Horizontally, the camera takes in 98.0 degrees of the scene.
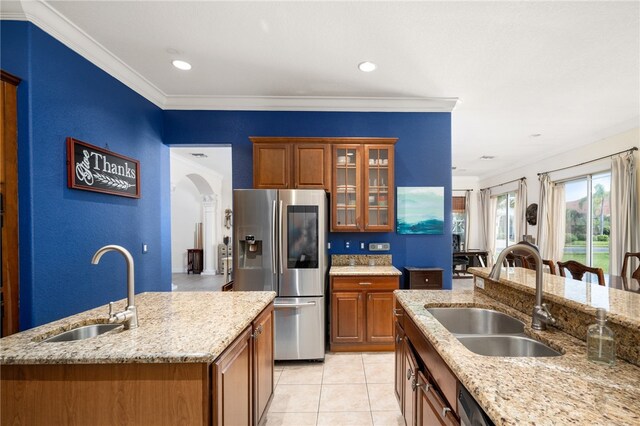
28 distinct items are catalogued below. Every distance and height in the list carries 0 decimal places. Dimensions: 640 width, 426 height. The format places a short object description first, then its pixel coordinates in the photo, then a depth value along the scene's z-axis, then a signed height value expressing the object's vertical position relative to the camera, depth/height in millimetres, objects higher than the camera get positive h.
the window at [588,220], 4652 -165
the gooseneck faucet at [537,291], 1326 -389
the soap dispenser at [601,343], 981 -472
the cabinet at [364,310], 3080 -1085
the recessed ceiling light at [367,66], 2686 +1439
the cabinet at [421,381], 1091 -810
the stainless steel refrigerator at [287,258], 2881 -477
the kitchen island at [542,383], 727 -540
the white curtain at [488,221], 8023 -285
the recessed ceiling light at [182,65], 2723 +1481
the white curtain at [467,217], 8688 -172
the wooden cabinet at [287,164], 3291 +576
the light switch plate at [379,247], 3592 -450
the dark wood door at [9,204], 1864 +72
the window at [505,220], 7410 -250
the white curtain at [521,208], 6504 +75
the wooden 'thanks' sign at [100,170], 2258 +403
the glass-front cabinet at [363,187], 3338 +305
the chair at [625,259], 3141 -554
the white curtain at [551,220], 5484 -182
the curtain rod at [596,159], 3948 +855
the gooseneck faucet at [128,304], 1338 -455
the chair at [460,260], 6847 -1203
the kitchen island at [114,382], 1101 -678
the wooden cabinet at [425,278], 3402 -815
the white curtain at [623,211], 3885 -7
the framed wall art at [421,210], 3629 +24
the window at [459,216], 8836 -141
